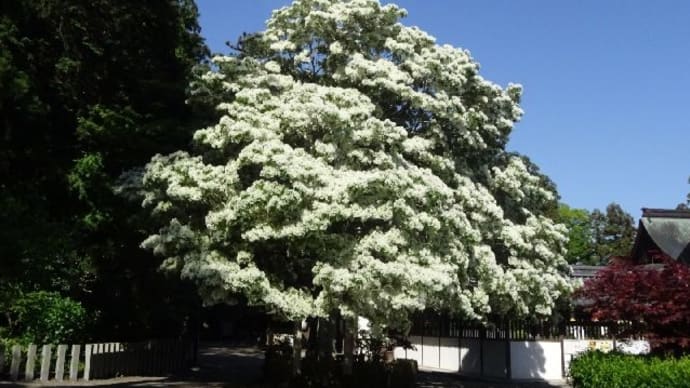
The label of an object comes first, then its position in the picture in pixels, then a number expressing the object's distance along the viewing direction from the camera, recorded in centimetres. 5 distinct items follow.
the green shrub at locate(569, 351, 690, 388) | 1322
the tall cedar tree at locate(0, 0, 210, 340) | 2019
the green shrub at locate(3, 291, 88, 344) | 2036
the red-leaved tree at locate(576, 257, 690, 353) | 1456
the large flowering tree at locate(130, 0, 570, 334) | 1636
